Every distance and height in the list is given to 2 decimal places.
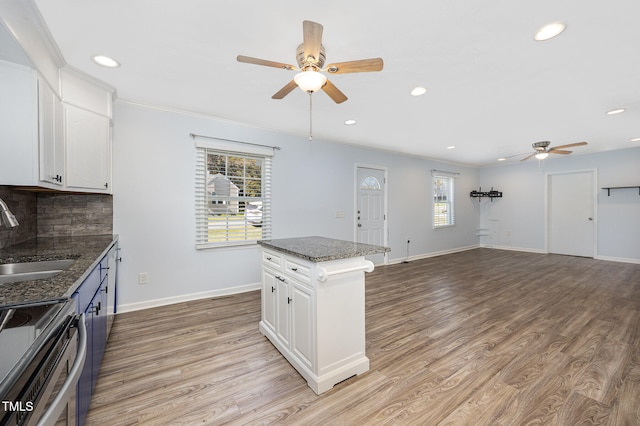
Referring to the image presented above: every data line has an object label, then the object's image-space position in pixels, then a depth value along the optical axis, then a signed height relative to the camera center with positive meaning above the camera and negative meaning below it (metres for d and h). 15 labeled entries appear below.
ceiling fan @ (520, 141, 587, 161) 4.70 +1.14
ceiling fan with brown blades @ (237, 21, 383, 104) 1.67 +1.00
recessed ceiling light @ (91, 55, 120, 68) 2.16 +1.28
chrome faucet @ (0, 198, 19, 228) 1.42 -0.03
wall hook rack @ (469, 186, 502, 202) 7.30 +0.51
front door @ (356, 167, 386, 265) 5.18 +0.10
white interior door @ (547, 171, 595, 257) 6.00 -0.04
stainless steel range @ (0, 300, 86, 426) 0.57 -0.40
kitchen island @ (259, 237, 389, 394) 1.77 -0.70
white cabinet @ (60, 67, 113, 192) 2.29 +0.77
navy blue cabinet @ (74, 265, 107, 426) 1.26 -0.73
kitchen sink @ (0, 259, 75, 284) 1.57 -0.37
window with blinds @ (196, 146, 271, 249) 3.47 +0.20
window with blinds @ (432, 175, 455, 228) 6.62 +0.27
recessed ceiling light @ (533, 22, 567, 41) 1.77 +1.26
